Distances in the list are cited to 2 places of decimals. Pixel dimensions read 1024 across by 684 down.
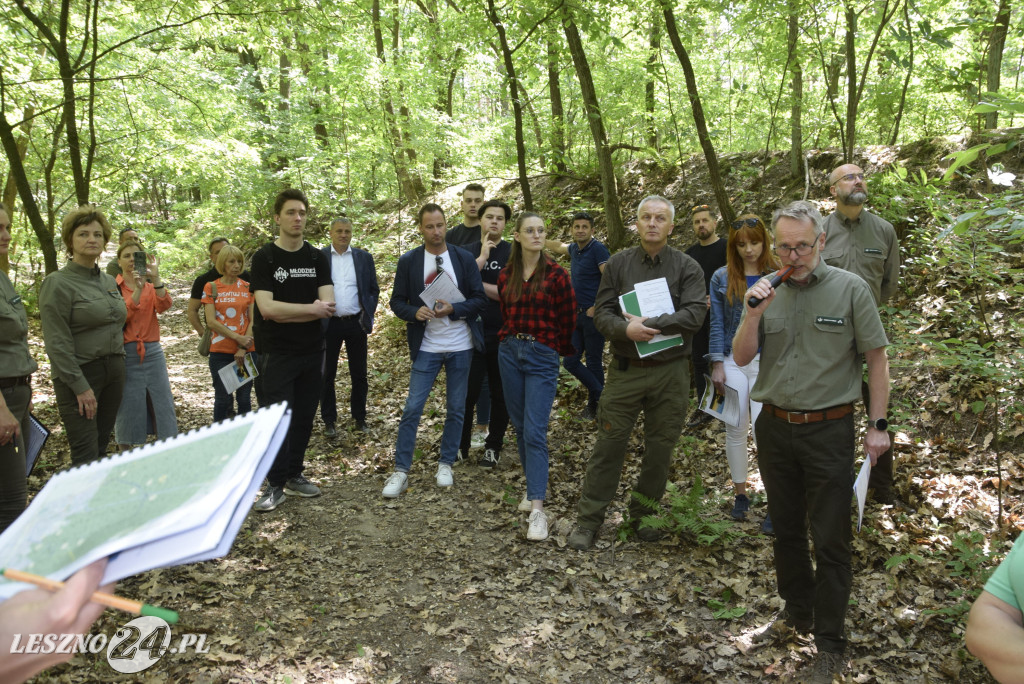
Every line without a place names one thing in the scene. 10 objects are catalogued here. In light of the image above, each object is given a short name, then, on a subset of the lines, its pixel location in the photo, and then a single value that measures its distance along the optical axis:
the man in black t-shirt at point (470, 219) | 6.84
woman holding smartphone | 5.48
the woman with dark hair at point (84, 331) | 4.25
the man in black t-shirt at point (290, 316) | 4.96
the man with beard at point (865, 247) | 4.79
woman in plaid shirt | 4.88
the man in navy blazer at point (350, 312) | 6.49
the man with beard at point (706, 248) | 6.35
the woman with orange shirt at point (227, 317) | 6.46
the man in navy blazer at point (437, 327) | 5.48
